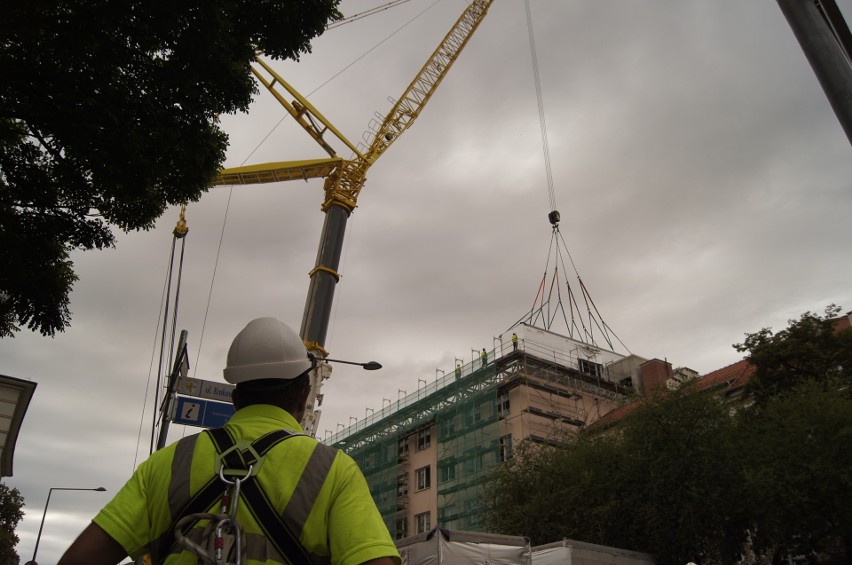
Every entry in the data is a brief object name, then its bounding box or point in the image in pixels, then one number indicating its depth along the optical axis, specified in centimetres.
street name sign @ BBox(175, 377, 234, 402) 1198
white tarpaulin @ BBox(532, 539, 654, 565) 1681
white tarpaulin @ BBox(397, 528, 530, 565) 1488
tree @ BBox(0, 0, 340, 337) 860
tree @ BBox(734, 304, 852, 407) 2689
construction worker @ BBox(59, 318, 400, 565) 170
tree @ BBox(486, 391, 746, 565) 2198
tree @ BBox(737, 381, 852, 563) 1981
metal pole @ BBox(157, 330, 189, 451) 1210
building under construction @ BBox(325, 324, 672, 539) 4069
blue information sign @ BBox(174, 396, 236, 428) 1168
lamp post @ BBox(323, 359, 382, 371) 1792
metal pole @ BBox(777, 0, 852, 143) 404
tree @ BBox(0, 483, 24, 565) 3650
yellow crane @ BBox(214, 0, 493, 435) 1997
